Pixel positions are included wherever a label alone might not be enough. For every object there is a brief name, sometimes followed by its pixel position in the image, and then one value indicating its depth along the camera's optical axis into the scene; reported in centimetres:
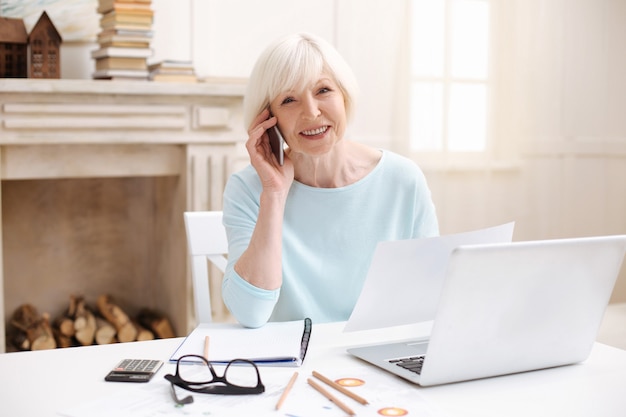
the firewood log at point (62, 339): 320
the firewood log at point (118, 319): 323
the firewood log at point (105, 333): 321
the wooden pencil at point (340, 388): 107
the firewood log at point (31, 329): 308
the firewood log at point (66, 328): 320
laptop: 108
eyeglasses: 111
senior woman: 169
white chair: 190
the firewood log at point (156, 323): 327
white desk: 108
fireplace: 280
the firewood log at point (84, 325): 319
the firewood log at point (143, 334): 323
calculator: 118
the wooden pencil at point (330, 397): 103
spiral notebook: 127
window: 364
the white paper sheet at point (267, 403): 104
